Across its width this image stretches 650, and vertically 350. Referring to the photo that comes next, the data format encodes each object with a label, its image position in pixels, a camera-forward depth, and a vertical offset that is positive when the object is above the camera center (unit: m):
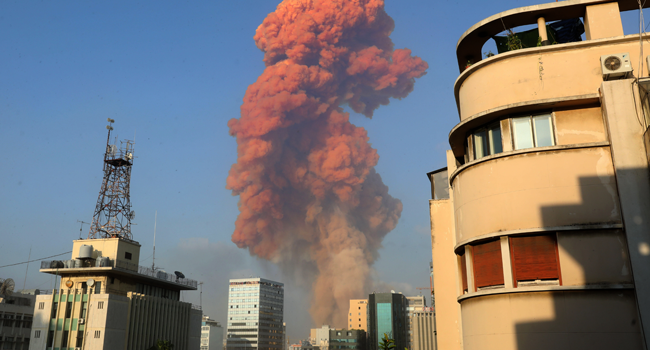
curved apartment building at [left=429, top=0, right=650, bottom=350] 15.37 +4.18
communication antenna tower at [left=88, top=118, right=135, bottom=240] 84.31 +22.25
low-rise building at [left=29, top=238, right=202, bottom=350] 69.00 +3.05
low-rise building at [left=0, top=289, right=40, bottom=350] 90.06 +0.61
